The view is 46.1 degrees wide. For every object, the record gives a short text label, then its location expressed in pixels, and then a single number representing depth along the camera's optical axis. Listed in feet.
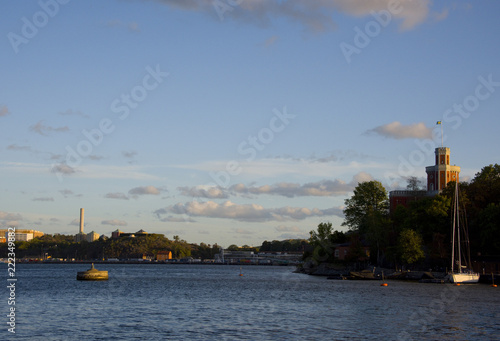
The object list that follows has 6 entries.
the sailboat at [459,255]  357.82
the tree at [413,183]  589.73
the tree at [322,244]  561.43
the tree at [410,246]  406.82
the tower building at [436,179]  530.27
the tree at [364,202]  510.58
